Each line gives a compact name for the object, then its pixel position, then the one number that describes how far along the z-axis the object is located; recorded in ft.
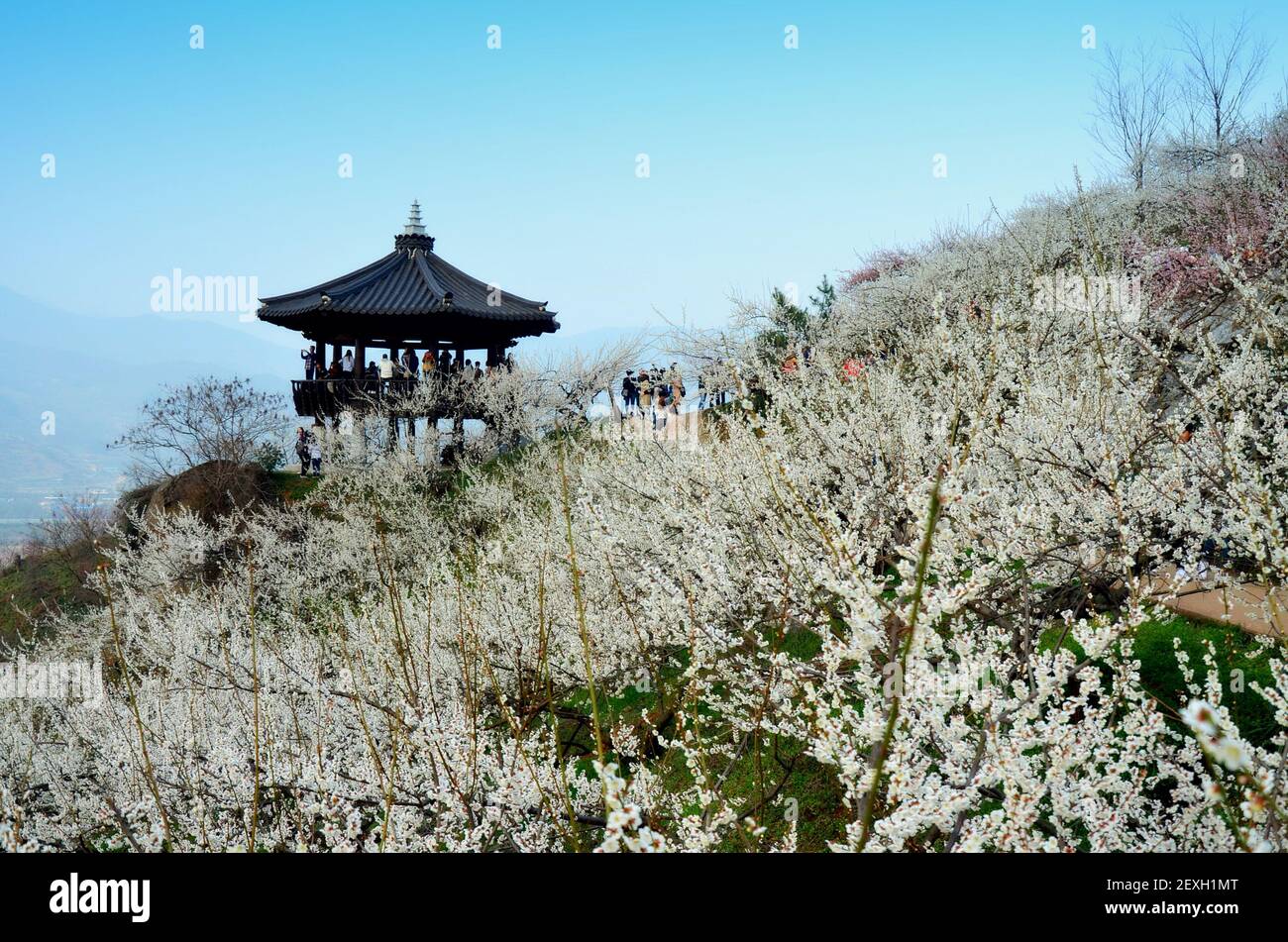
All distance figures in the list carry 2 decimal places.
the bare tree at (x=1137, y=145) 78.84
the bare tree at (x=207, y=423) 80.84
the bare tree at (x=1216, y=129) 73.31
